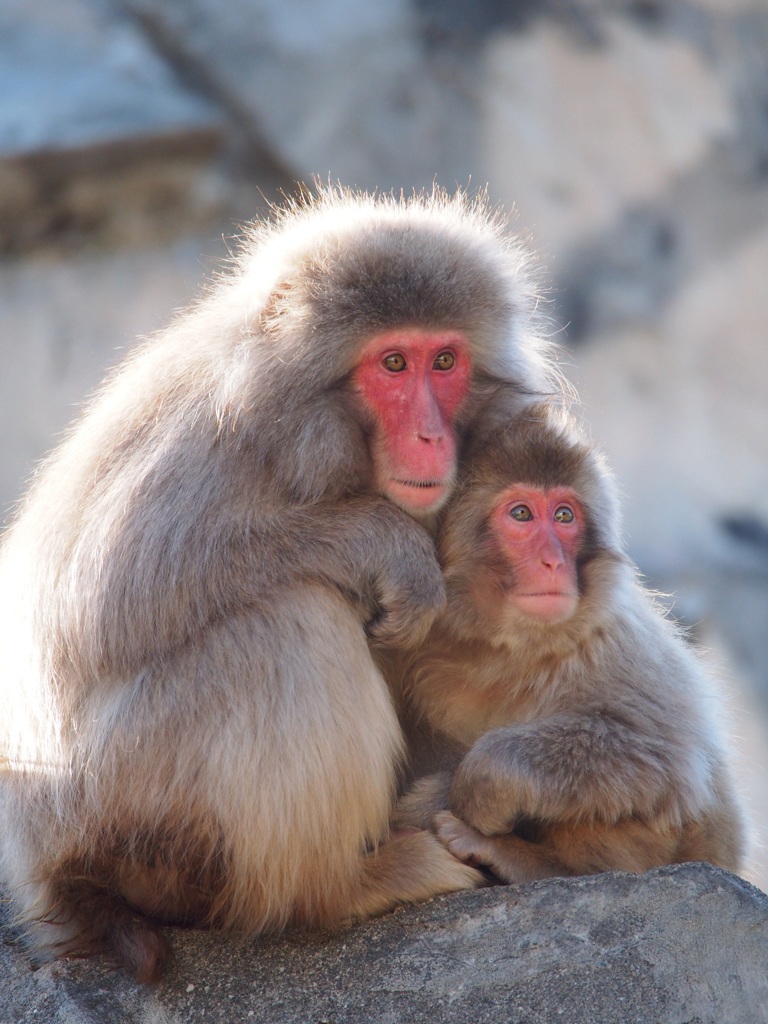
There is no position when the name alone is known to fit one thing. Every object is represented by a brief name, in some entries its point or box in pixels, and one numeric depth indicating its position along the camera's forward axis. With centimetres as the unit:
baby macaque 690
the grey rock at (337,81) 1695
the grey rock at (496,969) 629
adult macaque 662
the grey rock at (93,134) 1598
